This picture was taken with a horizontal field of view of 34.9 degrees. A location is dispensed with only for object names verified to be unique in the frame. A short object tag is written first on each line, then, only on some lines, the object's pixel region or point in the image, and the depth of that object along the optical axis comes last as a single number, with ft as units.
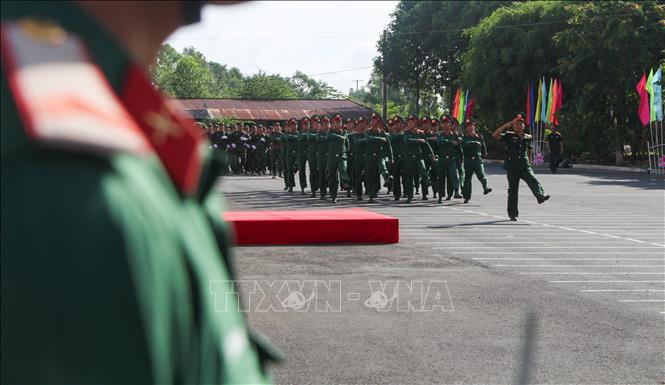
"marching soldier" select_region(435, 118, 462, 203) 71.82
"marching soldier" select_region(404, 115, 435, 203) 72.79
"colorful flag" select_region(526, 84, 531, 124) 154.61
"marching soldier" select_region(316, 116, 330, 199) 75.61
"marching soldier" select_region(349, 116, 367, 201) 74.18
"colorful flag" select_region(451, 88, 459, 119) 161.66
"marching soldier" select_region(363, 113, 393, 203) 72.28
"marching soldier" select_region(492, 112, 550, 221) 53.98
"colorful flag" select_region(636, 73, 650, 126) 114.32
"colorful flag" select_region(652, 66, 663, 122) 111.87
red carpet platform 38.91
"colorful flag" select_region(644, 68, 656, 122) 112.98
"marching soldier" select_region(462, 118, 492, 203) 70.77
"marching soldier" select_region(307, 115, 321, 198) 78.72
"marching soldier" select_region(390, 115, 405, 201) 73.97
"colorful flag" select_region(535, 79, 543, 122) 151.64
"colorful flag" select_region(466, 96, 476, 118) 168.35
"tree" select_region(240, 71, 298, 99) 361.30
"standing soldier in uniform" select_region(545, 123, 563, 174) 128.98
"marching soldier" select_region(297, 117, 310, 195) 84.79
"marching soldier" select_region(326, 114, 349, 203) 71.64
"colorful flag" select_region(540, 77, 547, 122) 146.51
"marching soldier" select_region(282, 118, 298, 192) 87.25
